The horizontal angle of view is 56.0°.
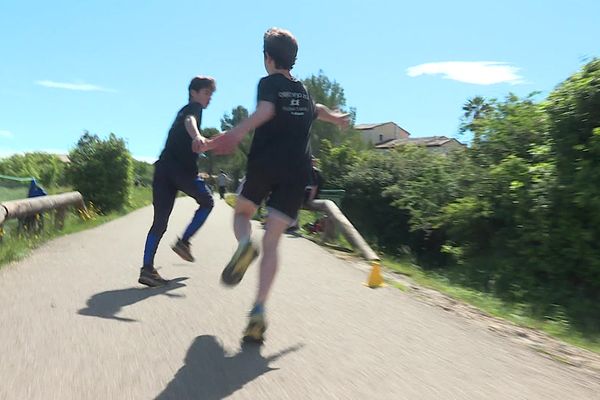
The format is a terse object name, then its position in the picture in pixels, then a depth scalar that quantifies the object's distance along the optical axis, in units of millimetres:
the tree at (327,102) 58688
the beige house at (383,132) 104688
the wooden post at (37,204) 7811
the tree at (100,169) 17688
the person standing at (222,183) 33003
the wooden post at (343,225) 8250
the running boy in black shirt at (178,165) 5547
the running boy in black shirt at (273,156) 3633
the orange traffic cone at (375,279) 5828
